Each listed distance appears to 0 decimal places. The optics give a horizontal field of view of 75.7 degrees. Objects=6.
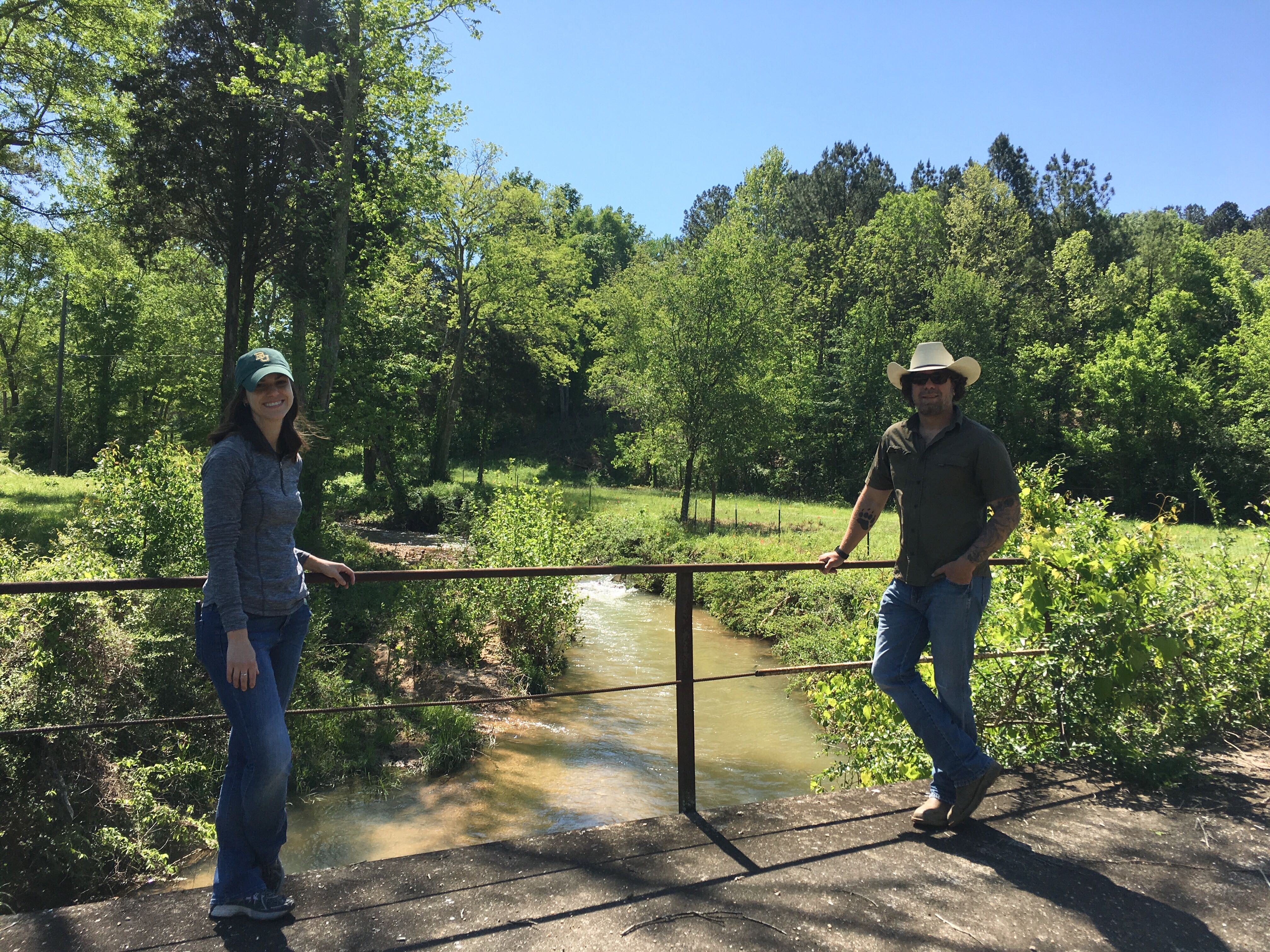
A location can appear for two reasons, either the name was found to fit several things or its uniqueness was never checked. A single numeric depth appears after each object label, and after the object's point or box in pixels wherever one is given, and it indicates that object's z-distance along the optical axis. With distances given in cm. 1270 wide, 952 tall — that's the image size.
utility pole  3775
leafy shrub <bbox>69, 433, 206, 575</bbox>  899
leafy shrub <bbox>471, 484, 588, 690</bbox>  1266
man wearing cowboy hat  338
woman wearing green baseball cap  256
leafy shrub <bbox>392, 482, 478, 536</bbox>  2741
